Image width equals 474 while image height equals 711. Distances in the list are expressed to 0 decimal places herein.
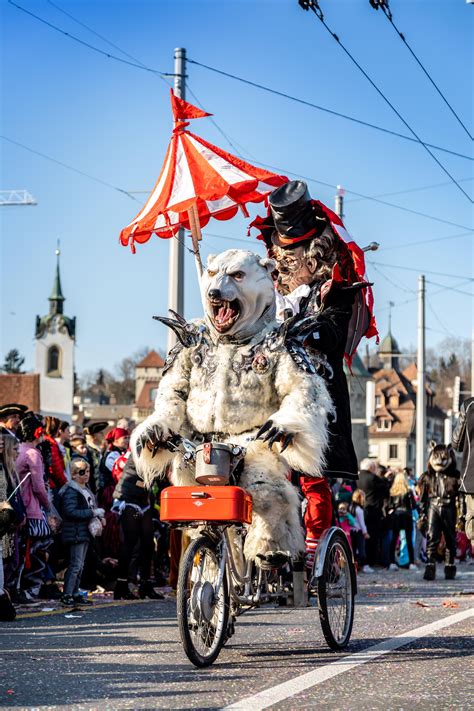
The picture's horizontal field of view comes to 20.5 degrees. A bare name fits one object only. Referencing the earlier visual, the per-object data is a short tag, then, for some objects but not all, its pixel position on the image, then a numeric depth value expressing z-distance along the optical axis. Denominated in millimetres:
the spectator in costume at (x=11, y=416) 12422
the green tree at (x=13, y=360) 154250
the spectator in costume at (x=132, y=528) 12234
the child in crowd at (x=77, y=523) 11766
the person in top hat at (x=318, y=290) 8062
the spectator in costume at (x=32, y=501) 11672
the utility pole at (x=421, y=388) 36875
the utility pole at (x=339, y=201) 28703
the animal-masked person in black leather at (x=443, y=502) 17125
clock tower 120062
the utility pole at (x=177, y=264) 18609
